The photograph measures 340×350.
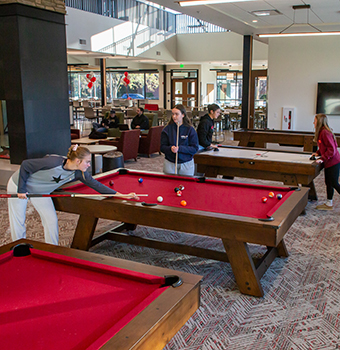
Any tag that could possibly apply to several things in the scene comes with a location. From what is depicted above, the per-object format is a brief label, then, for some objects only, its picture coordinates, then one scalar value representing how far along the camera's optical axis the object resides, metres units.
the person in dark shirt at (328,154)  5.32
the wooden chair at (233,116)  15.76
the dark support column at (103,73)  16.12
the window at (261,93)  19.20
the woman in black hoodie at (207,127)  5.78
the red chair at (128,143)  8.70
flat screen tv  9.19
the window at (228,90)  22.53
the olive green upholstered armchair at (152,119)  12.25
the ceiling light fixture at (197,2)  4.85
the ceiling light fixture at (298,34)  6.96
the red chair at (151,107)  18.78
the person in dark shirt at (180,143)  4.86
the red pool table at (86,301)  1.51
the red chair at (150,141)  9.69
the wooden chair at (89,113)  16.19
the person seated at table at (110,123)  11.01
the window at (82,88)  25.36
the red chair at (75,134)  9.82
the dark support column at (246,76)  10.46
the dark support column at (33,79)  5.97
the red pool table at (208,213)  2.95
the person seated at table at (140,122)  10.66
